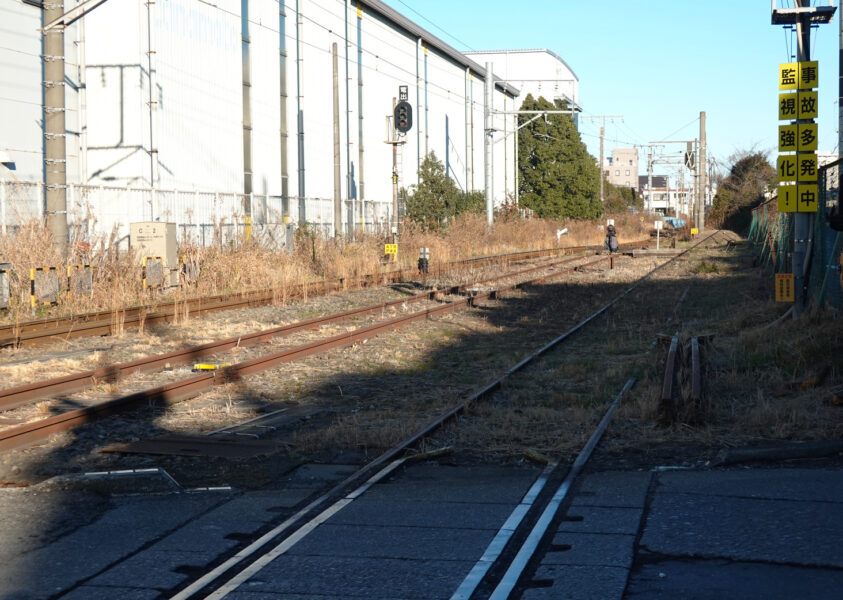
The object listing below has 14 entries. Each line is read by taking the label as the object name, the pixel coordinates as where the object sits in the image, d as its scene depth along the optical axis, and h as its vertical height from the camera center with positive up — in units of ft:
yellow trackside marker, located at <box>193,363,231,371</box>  35.83 -4.23
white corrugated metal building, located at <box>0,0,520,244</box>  80.74 +16.46
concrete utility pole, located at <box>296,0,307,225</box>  118.93 +20.75
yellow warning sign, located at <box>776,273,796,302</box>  42.96 -1.33
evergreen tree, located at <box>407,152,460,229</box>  138.51 +9.69
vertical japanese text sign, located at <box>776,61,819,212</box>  43.04 +5.63
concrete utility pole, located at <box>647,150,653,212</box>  296.30 +28.02
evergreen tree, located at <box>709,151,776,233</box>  260.42 +20.39
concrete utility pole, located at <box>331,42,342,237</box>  94.12 +8.06
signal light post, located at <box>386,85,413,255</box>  106.32 +16.59
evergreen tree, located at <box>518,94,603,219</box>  225.56 +21.75
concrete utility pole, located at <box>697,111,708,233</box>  209.55 +16.16
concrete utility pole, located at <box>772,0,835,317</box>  42.98 +9.78
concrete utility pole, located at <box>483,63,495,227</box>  139.13 +18.03
